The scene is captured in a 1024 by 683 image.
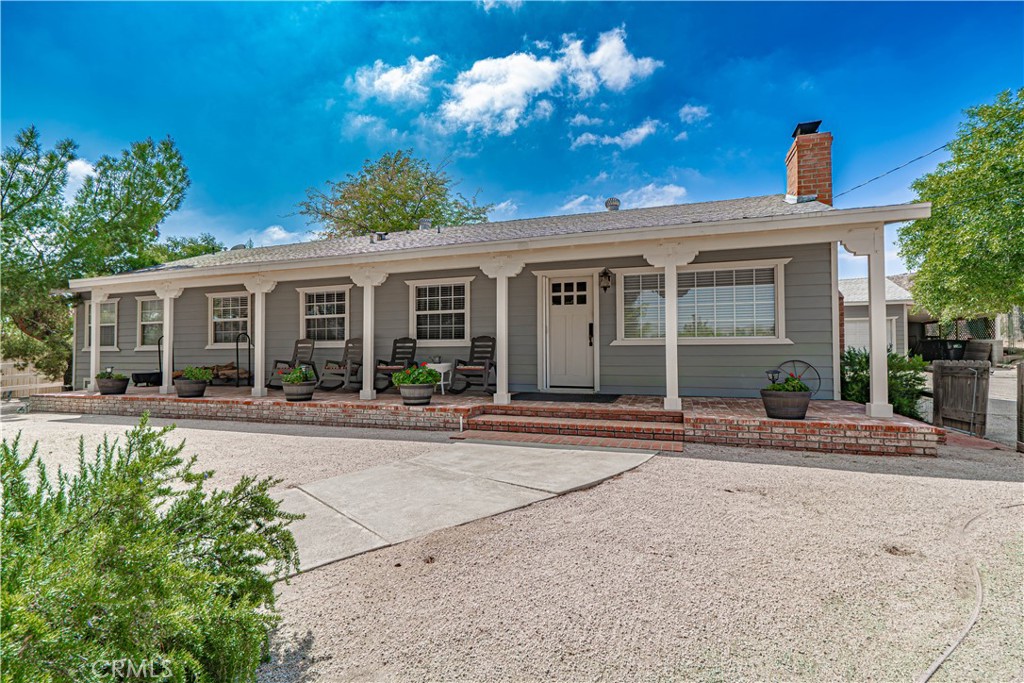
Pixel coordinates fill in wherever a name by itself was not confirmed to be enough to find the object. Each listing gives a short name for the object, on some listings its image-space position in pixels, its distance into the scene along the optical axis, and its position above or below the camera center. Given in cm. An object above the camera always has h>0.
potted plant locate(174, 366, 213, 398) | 798 -48
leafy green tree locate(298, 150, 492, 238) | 2130 +751
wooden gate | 545 -51
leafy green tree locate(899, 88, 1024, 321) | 1232 +397
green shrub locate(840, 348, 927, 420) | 621 -35
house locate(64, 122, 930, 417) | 595 +106
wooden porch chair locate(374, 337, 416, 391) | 826 -13
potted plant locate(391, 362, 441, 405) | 669 -42
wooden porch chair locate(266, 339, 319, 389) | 904 -7
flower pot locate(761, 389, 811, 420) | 500 -55
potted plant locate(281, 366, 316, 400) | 722 -48
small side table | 791 -26
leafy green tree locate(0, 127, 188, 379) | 1117 +361
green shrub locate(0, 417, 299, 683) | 94 -56
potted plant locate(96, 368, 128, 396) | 863 -51
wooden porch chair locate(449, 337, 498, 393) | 767 -21
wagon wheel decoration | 663 -24
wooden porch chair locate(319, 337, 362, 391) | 865 -19
